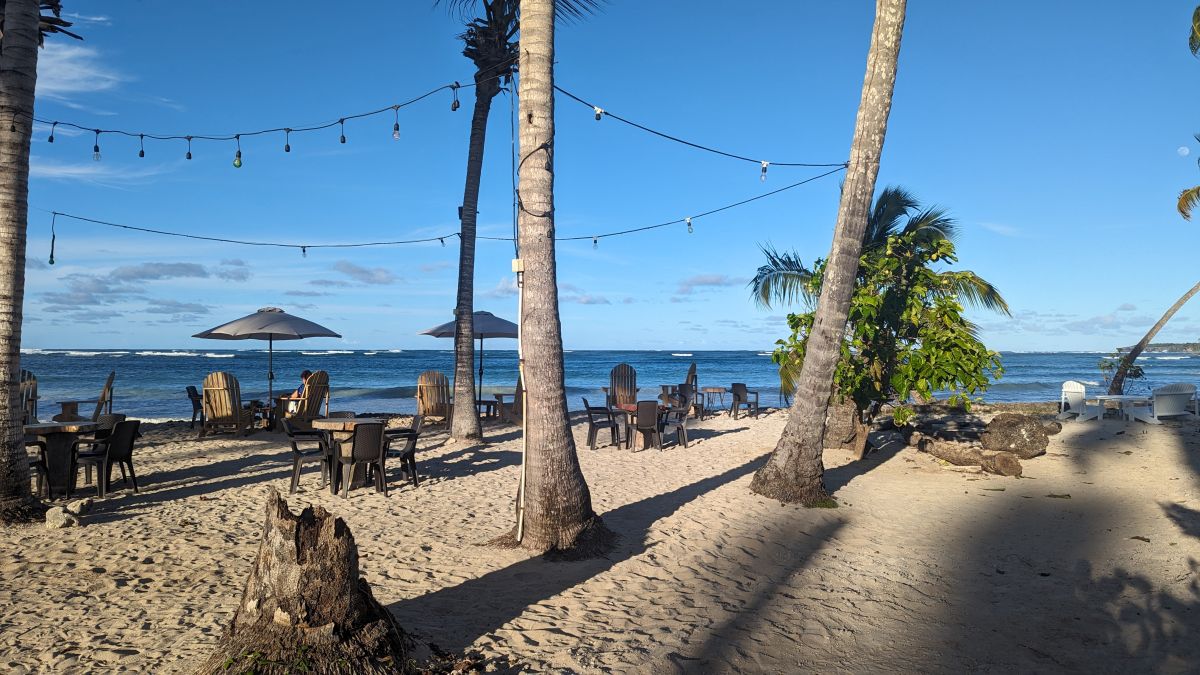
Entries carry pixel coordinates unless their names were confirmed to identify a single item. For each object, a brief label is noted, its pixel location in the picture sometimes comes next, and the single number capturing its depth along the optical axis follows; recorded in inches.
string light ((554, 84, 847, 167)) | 335.4
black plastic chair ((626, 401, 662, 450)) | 459.8
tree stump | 122.3
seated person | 488.0
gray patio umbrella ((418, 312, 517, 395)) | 600.1
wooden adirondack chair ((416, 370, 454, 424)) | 541.6
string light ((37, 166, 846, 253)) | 515.7
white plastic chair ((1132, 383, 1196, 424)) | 541.6
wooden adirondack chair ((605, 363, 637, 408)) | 571.2
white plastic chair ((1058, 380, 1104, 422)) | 597.9
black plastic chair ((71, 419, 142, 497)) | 291.7
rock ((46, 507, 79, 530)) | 241.1
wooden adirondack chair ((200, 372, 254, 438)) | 479.5
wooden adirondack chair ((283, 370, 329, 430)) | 480.1
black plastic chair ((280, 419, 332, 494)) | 317.7
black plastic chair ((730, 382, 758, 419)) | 697.0
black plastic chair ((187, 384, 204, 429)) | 527.6
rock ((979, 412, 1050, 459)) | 415.2
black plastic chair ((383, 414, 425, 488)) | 333.4
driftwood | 393.1
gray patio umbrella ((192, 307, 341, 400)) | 514.6
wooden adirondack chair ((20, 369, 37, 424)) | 394.1
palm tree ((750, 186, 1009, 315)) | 515.5
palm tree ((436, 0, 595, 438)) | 462.0
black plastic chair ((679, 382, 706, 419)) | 669.9
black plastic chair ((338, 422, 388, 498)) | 311.7
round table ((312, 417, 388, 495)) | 318.0
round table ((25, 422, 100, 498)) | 289.9
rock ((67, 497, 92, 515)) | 254.2
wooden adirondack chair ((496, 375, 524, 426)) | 555.2
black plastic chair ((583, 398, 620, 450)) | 486.3
